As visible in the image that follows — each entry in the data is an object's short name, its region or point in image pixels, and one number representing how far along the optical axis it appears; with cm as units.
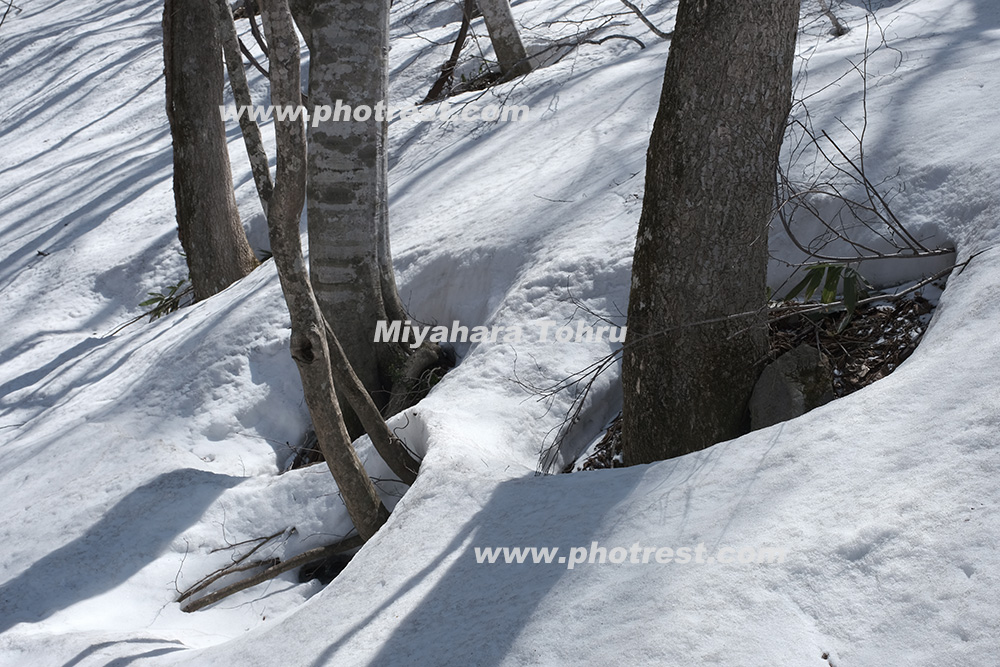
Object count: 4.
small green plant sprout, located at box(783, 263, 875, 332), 334
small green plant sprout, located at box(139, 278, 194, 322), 873
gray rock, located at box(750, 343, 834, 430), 327
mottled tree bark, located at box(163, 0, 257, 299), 696
